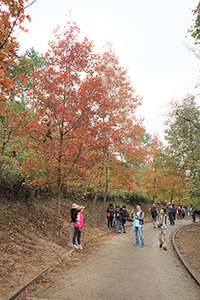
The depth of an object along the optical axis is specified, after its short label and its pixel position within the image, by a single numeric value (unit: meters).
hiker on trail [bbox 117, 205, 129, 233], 14.72
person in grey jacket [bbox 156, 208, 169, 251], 10.04
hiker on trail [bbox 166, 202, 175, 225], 20.25
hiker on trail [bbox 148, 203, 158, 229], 18.69
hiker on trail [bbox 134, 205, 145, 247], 10.64
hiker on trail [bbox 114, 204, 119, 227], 15.05
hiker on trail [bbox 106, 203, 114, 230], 15.80
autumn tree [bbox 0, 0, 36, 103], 3.67
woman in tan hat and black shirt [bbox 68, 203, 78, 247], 9.41
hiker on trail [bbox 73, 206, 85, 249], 9.20
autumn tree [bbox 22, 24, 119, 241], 8.60
